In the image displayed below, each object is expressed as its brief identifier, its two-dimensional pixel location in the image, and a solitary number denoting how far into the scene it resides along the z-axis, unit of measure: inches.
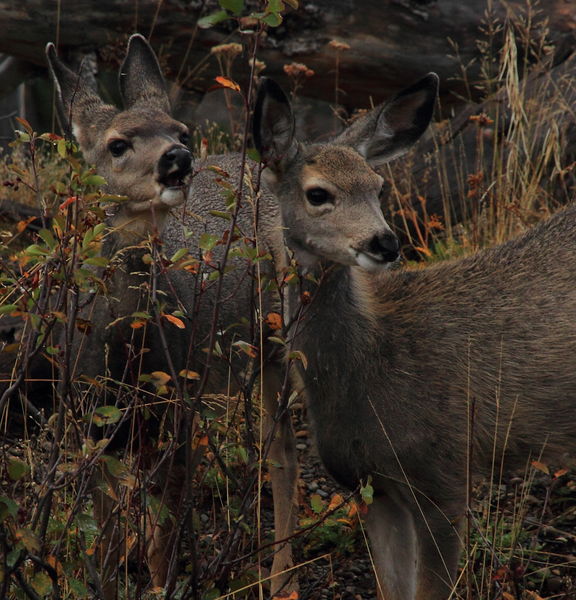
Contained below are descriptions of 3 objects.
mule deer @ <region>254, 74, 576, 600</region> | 344.5
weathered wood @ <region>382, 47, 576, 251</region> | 555.5
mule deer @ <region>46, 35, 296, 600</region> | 372.2
